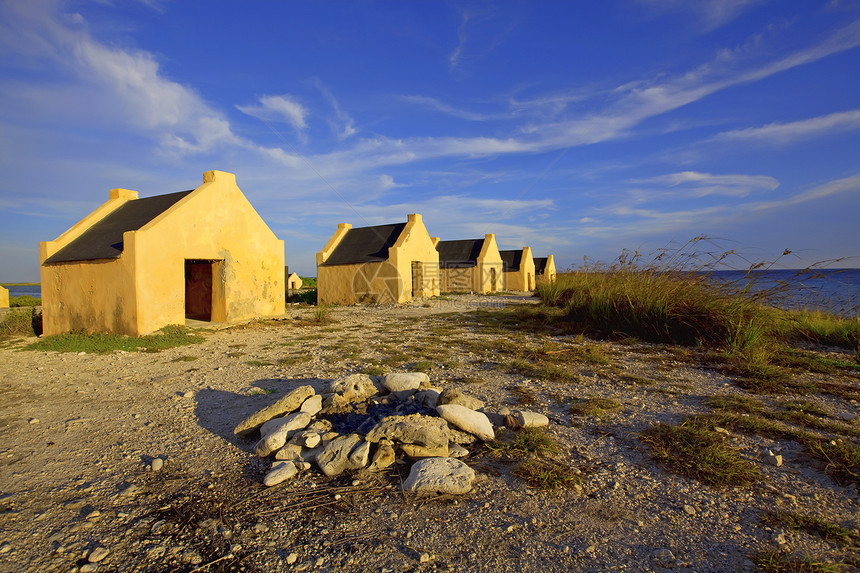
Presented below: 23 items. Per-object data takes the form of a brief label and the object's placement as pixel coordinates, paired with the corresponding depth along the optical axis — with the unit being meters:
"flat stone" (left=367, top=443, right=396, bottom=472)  3.38
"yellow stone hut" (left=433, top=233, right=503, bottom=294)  26.36
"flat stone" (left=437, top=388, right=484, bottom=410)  4.32
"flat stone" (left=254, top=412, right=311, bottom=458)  3.68
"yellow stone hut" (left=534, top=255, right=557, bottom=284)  33.62
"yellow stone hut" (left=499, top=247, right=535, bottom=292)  29.75
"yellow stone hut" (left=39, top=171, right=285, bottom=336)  9.76
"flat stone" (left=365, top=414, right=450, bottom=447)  3.52
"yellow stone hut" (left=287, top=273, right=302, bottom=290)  31.34
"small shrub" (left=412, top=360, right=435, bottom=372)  6.36
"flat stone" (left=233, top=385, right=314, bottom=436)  4.09
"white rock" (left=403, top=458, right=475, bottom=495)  3.02
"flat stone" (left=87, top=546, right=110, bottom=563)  2.39
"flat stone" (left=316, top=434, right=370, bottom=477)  3.37
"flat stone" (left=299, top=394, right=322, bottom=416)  4.24
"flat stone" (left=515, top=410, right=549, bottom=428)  4.01
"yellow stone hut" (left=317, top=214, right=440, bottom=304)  18.17
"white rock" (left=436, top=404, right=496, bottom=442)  3.84
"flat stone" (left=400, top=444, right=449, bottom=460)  3.46
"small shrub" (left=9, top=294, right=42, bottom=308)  24.24
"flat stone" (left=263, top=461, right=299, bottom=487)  3.23
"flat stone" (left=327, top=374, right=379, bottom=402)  4.64
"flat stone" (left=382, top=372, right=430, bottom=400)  4.78
